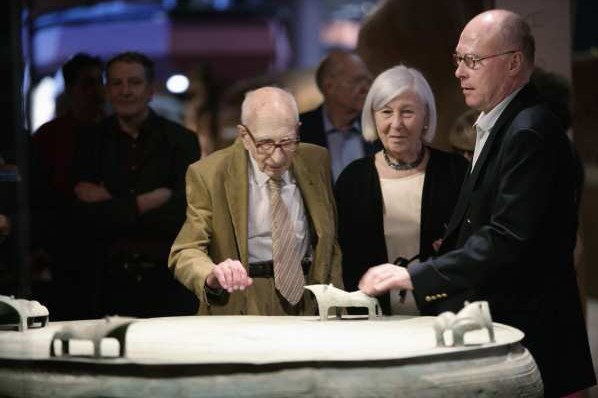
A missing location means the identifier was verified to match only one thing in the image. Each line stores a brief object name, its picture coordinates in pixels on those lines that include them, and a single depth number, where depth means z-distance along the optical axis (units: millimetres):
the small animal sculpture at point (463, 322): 3607
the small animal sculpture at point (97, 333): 3584
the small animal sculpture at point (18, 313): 3947
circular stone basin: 3520
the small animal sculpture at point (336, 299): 3955
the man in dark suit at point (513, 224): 3881
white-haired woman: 4246
